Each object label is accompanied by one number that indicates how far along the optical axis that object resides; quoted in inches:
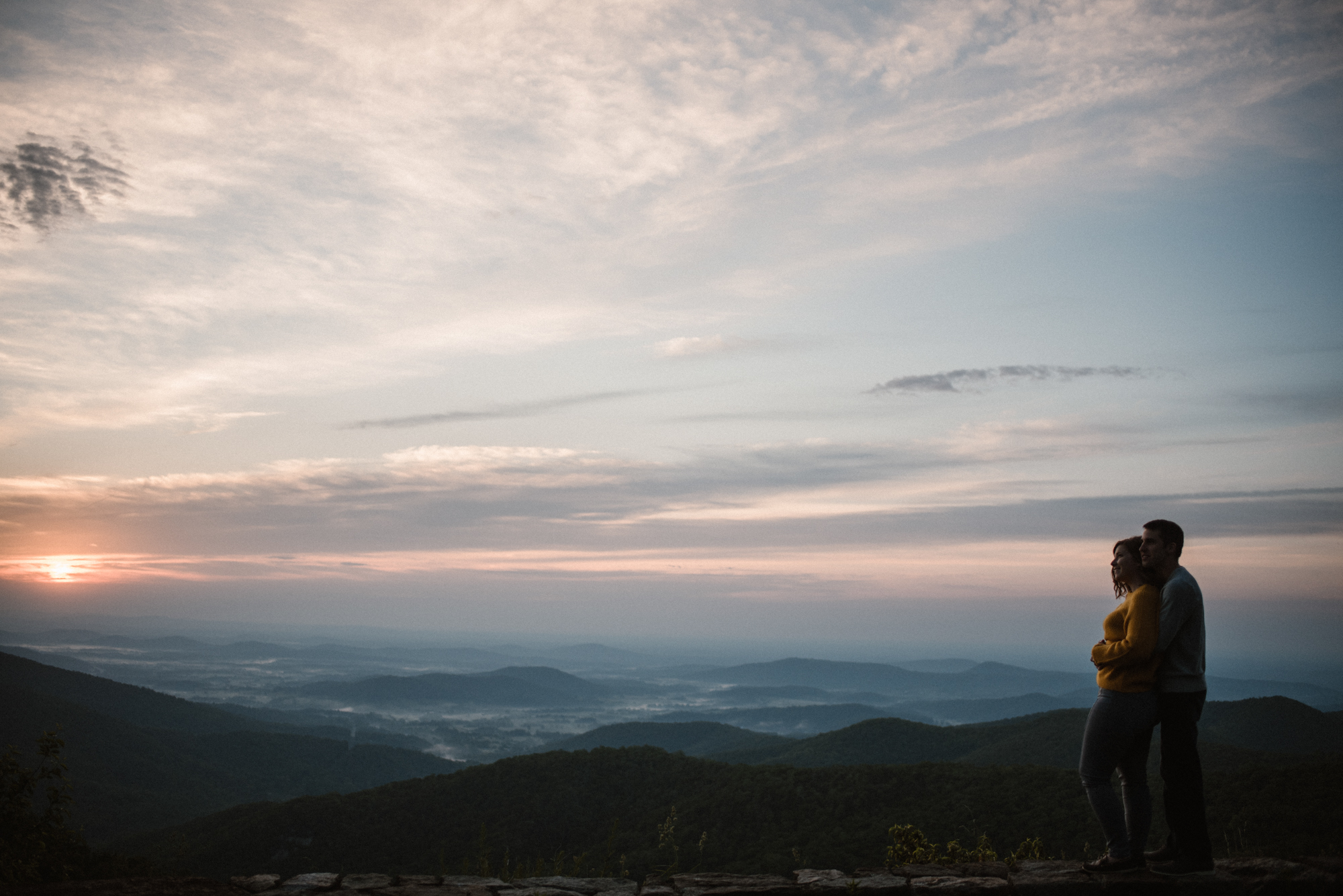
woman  213.2
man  210.1
